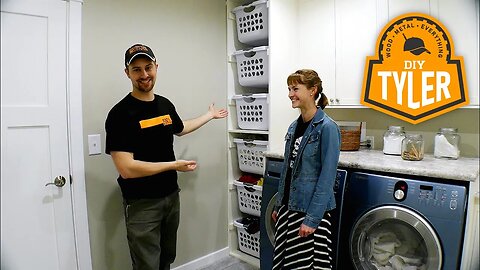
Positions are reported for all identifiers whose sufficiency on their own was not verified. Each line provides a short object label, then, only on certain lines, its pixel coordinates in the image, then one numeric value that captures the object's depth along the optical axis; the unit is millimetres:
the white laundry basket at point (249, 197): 2596
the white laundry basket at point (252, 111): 2480
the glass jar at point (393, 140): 2107
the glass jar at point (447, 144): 1938
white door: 1660
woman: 1552
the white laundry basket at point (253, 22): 2432
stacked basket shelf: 2482
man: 1675
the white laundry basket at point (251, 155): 2541
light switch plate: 1959
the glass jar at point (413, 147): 1932
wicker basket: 2264
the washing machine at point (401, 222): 1545
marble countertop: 1573
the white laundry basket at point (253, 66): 2465
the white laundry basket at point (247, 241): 2628
